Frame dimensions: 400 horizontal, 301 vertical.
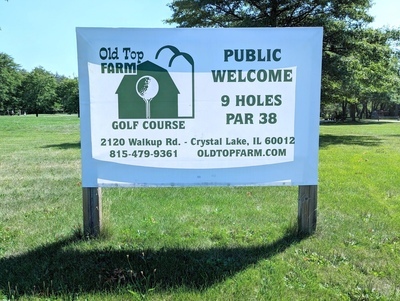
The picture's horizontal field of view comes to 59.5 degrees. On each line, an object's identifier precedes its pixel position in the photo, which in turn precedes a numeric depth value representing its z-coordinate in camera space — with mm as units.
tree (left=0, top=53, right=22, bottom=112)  69375
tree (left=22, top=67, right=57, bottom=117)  85375
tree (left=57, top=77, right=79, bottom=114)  84419
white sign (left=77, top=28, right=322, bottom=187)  3455
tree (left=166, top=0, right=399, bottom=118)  15000
